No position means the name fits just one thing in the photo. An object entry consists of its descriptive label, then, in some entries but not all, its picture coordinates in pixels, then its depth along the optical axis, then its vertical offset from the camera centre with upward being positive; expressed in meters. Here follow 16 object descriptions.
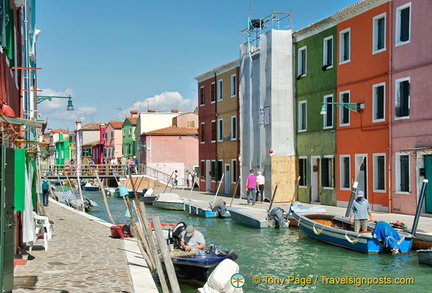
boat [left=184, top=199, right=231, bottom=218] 26.22 -2.36
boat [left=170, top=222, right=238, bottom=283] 11.81 -2.09
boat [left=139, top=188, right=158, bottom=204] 36.59 -2.48
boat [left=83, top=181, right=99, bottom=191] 59.08 -2.91
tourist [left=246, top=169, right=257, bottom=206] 28.81 -1.38
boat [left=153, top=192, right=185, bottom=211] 31.91 -2.43
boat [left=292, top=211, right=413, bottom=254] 15.50 -2.18
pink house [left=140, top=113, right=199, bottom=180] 59.75 +0.88
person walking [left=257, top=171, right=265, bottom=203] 30.17 -1.36
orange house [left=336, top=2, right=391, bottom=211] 23.56 +2.25
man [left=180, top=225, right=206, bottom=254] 12.77 -1.80
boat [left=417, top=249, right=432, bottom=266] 13.77 -2.30
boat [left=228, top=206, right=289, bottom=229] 22.08 -2.31
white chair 13.70 -1.65
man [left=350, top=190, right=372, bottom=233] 16.34 -1.53
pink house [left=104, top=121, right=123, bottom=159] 78.75 +2.48
